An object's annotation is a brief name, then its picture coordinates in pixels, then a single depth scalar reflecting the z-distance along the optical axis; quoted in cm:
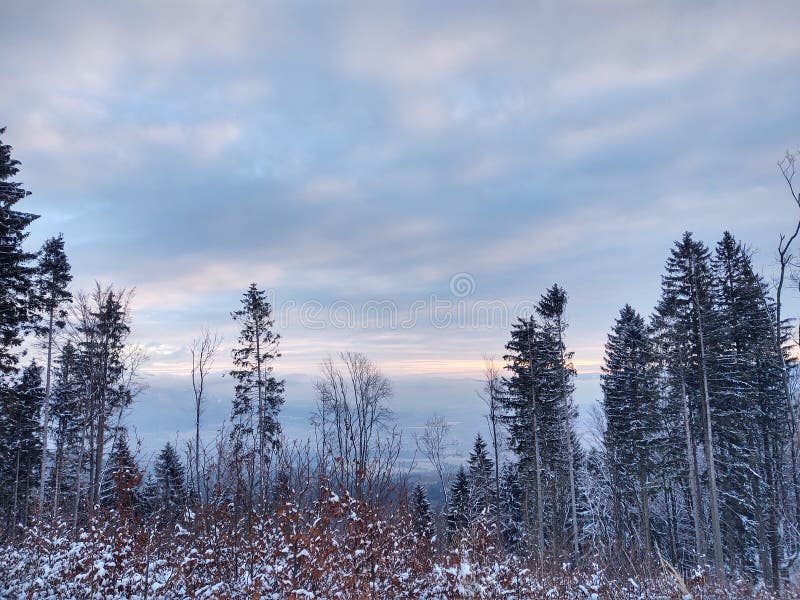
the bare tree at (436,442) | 2567
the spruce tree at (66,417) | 1975
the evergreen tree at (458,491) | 2518
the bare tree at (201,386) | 1393
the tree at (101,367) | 1683
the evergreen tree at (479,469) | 2478
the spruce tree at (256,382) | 2433
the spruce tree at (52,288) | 1886
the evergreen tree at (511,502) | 2741
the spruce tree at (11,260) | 1425
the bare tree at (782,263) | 809
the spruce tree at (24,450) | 2441
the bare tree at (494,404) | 2370
